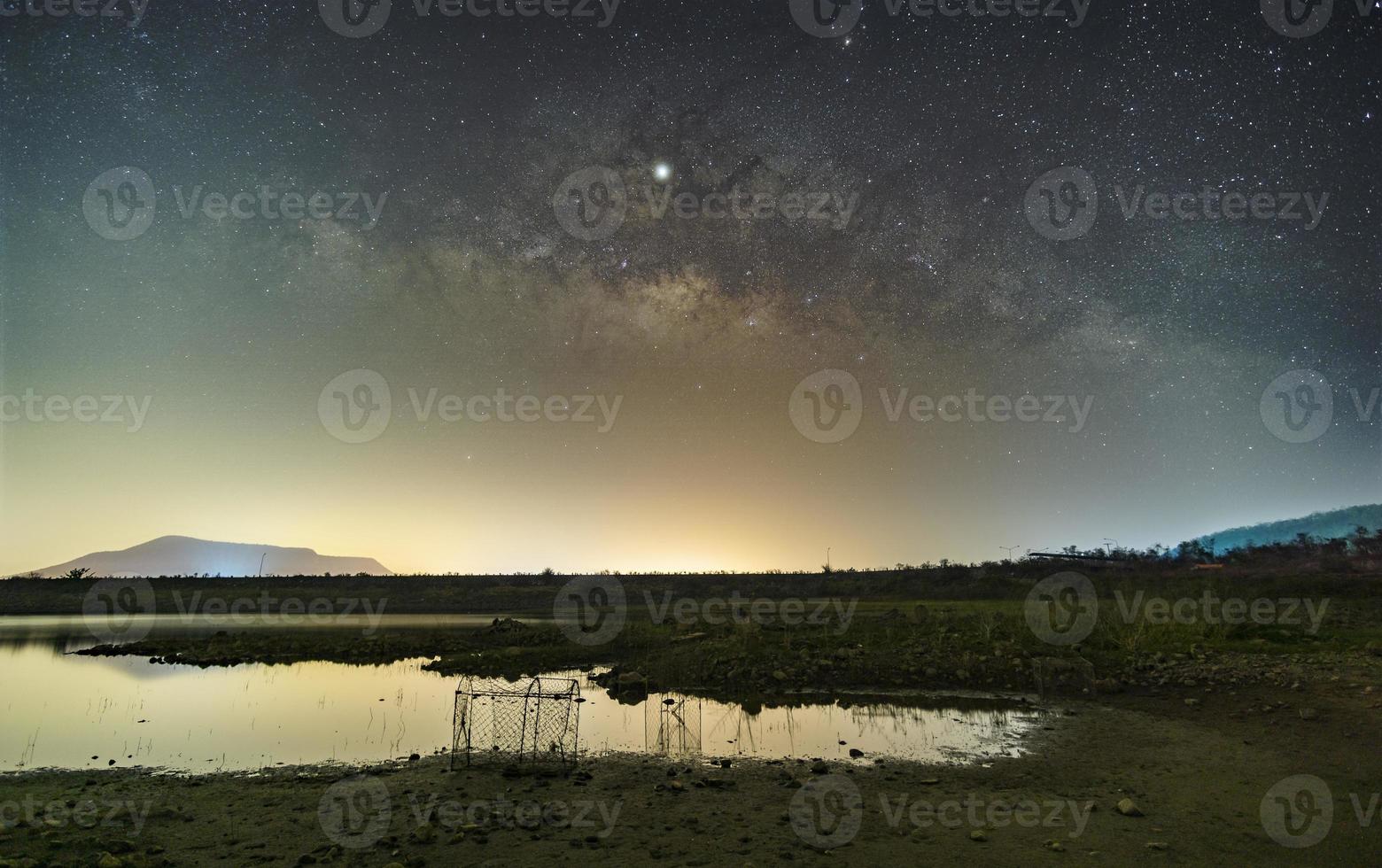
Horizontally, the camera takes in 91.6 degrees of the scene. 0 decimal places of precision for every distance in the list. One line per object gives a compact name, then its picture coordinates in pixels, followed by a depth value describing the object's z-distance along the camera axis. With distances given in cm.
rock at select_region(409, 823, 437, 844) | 838
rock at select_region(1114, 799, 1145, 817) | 927
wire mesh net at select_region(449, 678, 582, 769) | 1245
